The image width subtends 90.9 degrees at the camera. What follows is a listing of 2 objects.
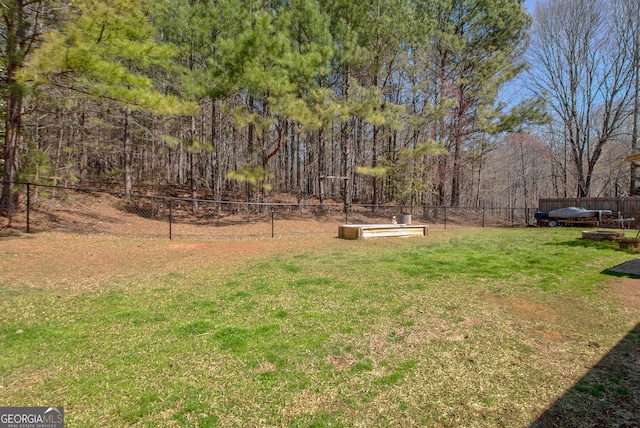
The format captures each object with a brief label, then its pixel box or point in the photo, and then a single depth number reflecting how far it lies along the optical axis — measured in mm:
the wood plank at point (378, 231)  10195
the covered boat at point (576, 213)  16659
